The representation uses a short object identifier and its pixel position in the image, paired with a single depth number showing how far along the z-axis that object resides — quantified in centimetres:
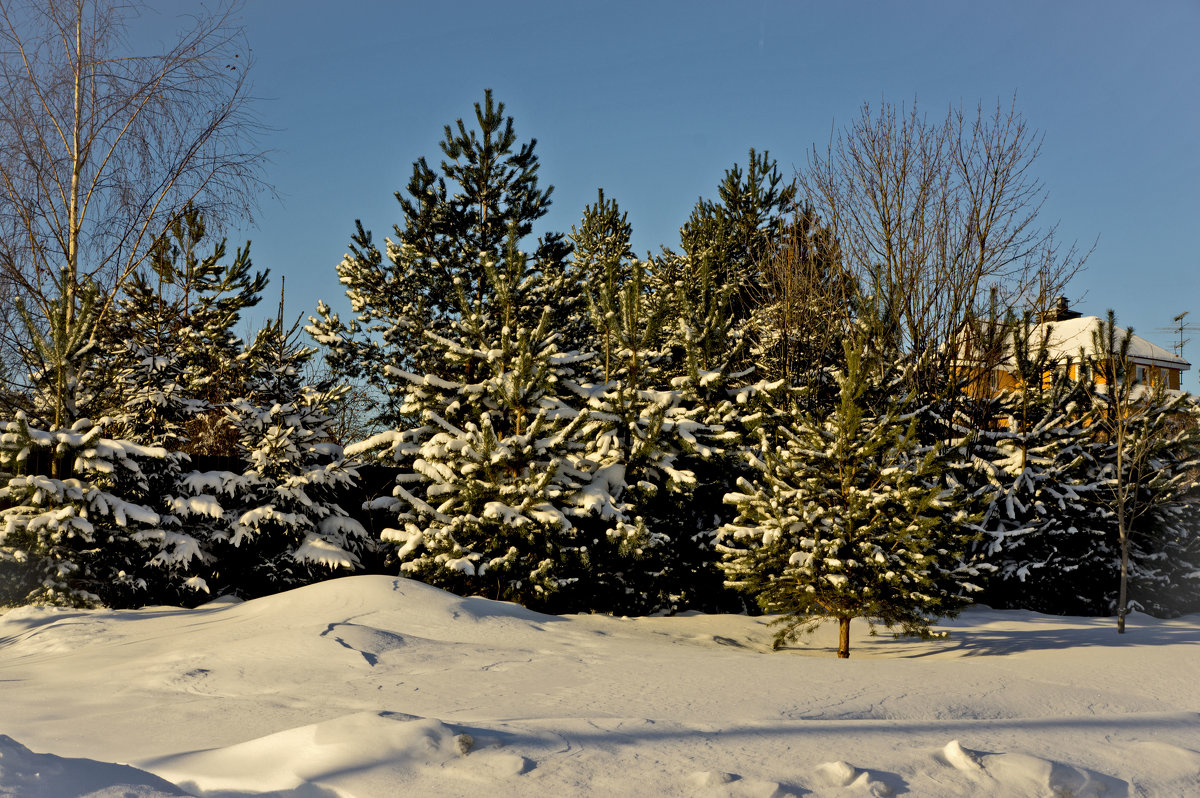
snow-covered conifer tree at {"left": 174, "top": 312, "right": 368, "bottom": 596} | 1232
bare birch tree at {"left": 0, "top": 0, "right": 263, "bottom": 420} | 1183
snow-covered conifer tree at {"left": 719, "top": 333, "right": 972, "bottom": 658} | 914
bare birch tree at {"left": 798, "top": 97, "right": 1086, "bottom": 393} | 1797
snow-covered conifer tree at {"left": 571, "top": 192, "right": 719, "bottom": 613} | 1171
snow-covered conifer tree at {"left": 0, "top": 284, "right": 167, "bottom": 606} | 1017
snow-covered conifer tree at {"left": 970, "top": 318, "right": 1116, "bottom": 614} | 1522
